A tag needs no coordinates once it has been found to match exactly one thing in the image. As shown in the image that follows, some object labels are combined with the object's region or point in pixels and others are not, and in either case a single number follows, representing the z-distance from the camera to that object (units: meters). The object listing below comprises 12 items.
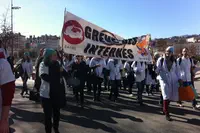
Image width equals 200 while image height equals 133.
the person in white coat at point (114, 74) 9.49
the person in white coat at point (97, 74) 9.59
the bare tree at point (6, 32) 20.74
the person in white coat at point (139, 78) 8.78
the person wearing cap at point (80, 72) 8.06
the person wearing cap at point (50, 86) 4.79
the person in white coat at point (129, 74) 11.91
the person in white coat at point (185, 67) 7.84
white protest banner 8.14
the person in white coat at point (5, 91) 2.38
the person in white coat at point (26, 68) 10.56
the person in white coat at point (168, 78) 6.75
